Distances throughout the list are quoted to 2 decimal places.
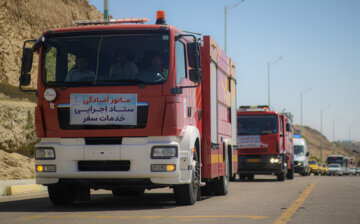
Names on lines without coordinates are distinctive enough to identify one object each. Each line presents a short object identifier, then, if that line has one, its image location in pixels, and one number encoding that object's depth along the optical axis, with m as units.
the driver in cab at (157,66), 11.50
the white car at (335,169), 73.00
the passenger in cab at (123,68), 11.53
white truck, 50.03
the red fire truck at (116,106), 11.32
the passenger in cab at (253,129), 28.12
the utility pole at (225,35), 40.31
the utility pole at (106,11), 19.89
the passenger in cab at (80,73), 11.66
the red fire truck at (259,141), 28.11
